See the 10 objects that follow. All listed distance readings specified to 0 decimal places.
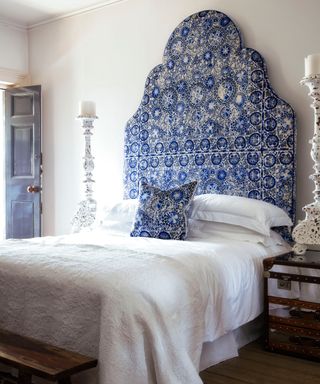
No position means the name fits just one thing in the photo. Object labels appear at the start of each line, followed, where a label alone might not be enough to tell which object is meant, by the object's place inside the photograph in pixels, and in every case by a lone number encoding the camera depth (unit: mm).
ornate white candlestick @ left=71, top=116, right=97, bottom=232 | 4461
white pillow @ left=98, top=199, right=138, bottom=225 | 3848
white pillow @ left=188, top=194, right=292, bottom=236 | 3271
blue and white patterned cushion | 3375
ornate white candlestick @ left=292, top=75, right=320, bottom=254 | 3039
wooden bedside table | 2803
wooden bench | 1938
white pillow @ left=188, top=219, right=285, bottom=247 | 3275
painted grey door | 5090
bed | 2178
